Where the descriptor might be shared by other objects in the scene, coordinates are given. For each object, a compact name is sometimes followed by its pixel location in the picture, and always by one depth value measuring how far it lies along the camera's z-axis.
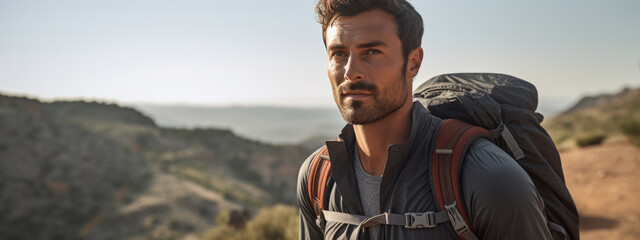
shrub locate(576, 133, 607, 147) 14.59
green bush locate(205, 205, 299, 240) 8.92
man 1.73
